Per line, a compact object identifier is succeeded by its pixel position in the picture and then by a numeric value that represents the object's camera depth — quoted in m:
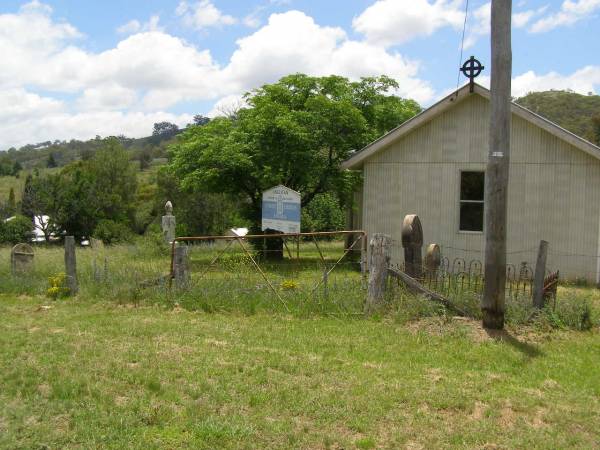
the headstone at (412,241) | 11.41
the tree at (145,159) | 79.25
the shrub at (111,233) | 30.58
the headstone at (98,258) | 11.92
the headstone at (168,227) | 22.31
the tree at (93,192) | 31.48
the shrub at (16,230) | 29.38
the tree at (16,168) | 78.49
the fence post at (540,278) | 8.82
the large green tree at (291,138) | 17.89
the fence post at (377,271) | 9.56
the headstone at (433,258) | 11.16
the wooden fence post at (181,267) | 10.91
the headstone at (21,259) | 13.54
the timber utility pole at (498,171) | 8.13
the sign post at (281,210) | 14.45
